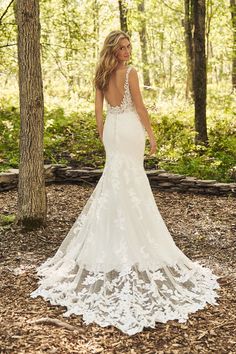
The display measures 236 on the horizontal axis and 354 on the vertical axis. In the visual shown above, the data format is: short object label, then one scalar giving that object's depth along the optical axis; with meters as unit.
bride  4.16
